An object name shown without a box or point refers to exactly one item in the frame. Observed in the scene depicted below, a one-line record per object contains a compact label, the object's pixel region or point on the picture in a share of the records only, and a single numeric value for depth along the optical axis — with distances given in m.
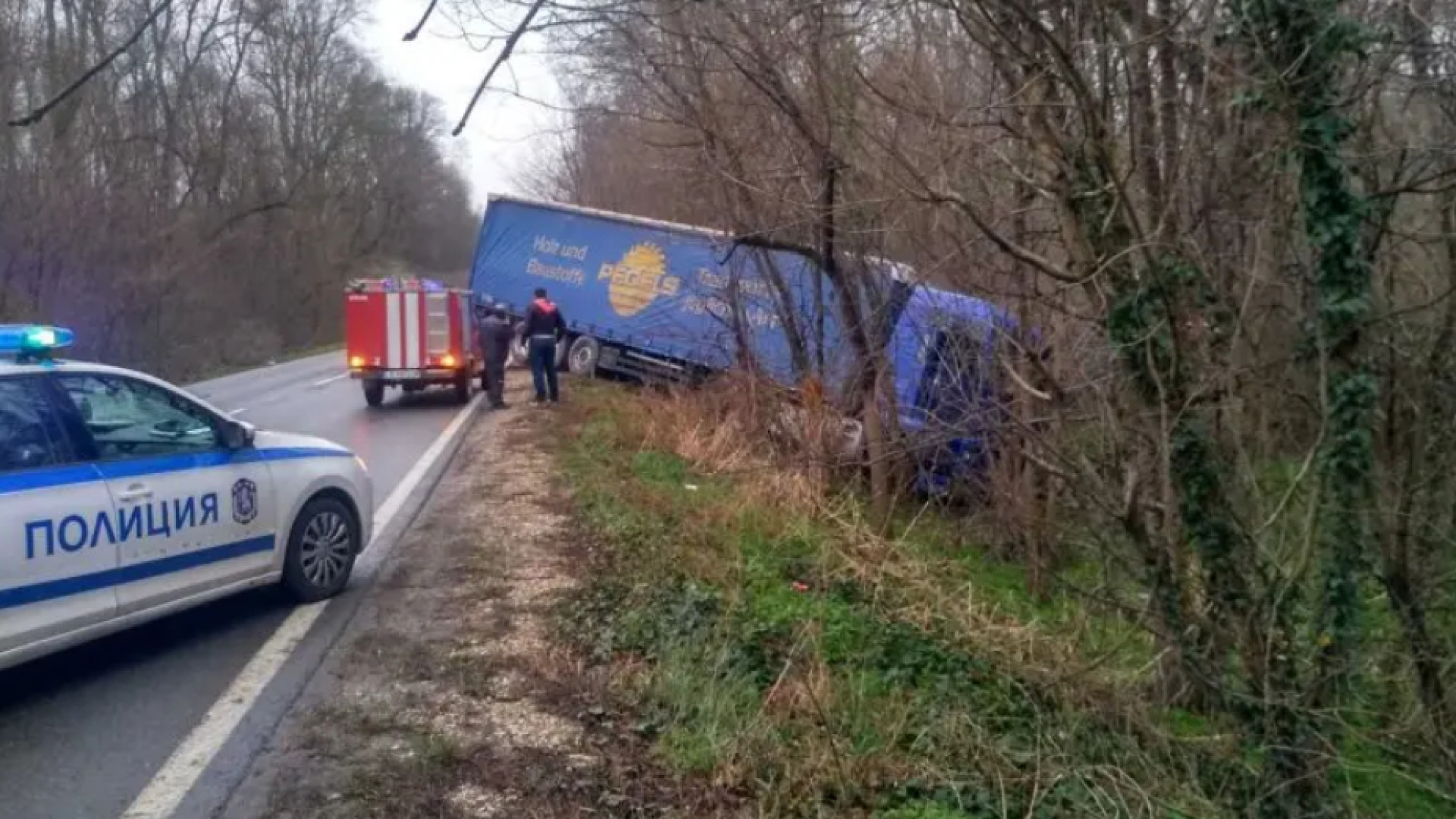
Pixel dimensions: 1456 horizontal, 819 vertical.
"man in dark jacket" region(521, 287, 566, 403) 20.31
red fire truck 22.86
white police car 6.38
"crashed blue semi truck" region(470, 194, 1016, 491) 10.69
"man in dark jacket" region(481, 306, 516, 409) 21.28
